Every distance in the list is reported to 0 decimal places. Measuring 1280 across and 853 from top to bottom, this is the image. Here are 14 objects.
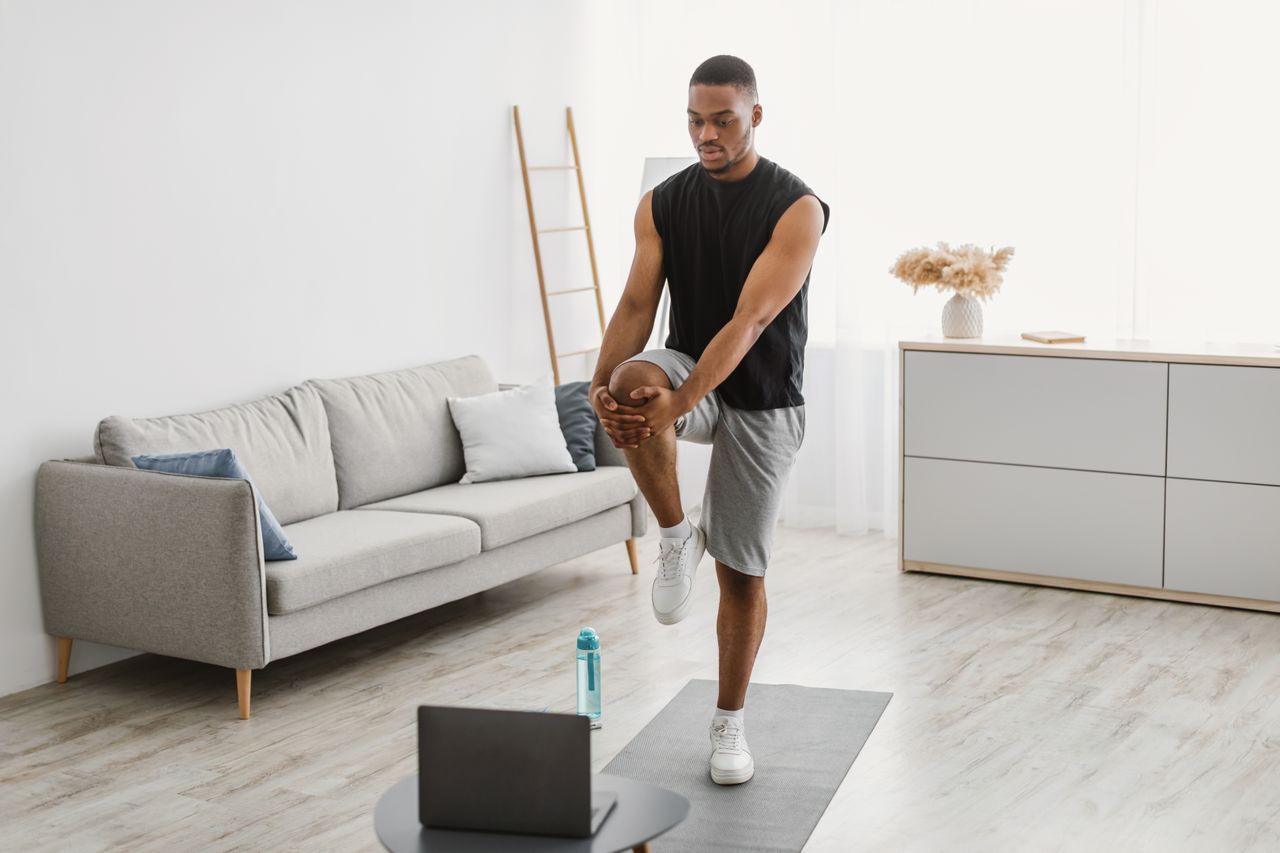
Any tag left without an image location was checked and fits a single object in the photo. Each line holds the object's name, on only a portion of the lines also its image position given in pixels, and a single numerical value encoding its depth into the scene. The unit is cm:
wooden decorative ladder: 584
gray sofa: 379
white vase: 516
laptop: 213
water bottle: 362
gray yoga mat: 302
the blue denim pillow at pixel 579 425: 519
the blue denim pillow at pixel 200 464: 398
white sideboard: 462
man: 296
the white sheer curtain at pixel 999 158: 514
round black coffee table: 209
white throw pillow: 505
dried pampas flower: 509
